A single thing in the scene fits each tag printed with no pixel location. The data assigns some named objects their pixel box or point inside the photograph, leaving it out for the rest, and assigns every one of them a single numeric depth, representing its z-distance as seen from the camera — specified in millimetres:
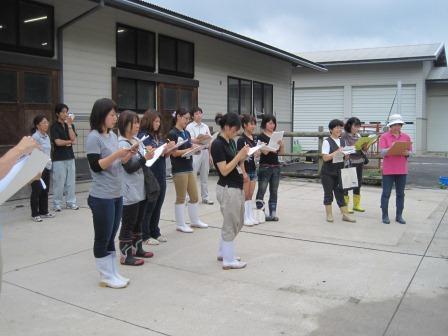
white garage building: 24484
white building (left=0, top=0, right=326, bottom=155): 9148
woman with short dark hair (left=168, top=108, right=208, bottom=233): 6594
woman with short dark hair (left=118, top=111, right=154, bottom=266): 4961
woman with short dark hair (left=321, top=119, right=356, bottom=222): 7477
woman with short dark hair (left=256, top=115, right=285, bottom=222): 7582
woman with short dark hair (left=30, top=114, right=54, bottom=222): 7547
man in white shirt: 9016
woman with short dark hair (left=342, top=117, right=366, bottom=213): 8078
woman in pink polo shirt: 7441
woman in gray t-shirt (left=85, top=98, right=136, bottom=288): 4398
